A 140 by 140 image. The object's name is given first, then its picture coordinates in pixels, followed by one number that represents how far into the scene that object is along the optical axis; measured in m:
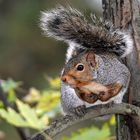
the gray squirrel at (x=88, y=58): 4.95
